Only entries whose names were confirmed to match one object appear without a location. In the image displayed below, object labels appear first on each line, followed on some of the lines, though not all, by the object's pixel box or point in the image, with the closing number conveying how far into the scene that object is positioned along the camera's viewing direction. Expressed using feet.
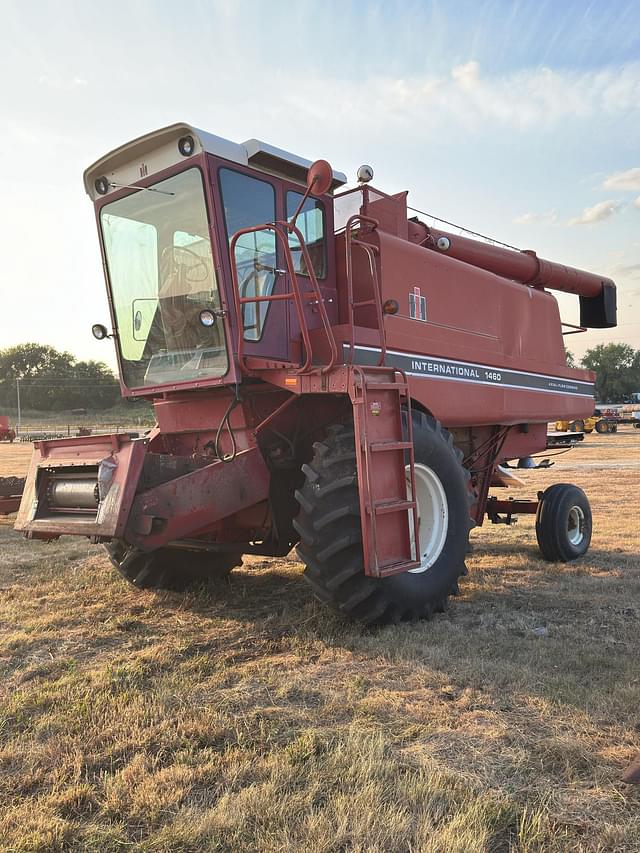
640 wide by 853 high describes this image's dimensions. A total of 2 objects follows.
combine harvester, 13.92
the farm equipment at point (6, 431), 106.52
